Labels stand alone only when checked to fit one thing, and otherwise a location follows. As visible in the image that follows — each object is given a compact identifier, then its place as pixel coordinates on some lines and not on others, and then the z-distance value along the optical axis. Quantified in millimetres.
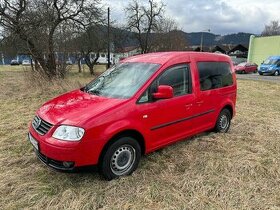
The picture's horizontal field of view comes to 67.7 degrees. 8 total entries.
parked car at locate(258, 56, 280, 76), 23275
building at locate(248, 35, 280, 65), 32275
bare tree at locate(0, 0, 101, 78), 10709
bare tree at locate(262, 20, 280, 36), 62665
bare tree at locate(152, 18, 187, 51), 31355
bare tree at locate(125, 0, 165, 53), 30430
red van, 2652
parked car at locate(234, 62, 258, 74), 26009
